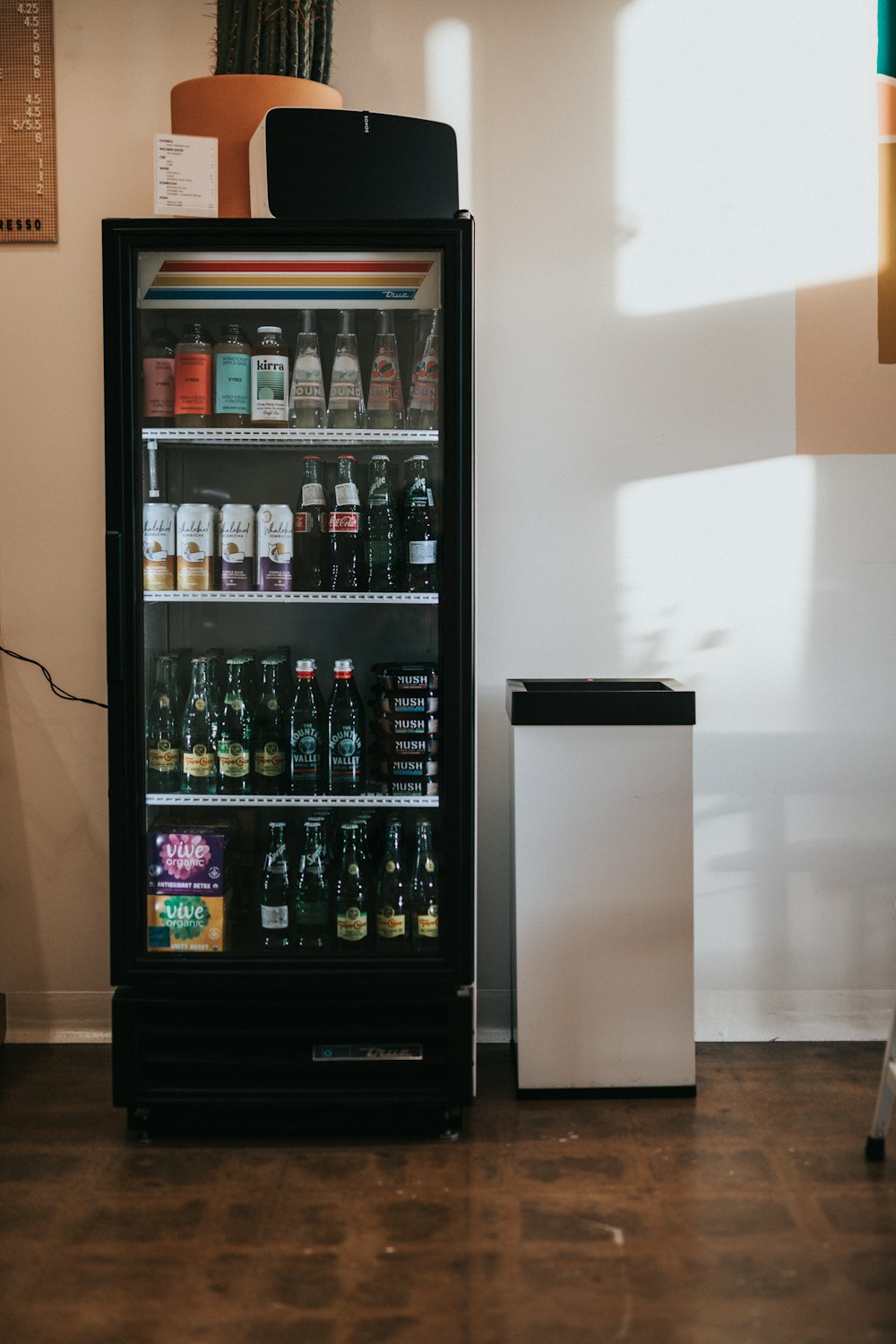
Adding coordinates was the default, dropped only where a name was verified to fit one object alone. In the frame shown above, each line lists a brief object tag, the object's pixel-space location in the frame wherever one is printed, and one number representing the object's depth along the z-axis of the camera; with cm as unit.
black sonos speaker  268
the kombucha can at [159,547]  278
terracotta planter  275
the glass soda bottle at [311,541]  287
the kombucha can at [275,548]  283
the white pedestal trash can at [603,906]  288
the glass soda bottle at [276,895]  285
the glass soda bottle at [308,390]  285
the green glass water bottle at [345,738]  283
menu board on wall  317
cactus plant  282
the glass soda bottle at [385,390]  286
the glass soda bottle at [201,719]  285
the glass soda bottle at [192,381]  279
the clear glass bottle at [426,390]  281
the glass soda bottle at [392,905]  280
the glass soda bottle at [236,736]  283
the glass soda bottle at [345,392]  286
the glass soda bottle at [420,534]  275
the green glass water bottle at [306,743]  282
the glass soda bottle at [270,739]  285
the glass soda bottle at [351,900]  280
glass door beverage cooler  266
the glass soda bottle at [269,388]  281
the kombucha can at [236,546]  282
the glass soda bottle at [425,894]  280
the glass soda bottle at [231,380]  281
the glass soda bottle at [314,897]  285
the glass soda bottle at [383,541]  283
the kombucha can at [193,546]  279
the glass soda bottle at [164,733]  284
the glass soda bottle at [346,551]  283
